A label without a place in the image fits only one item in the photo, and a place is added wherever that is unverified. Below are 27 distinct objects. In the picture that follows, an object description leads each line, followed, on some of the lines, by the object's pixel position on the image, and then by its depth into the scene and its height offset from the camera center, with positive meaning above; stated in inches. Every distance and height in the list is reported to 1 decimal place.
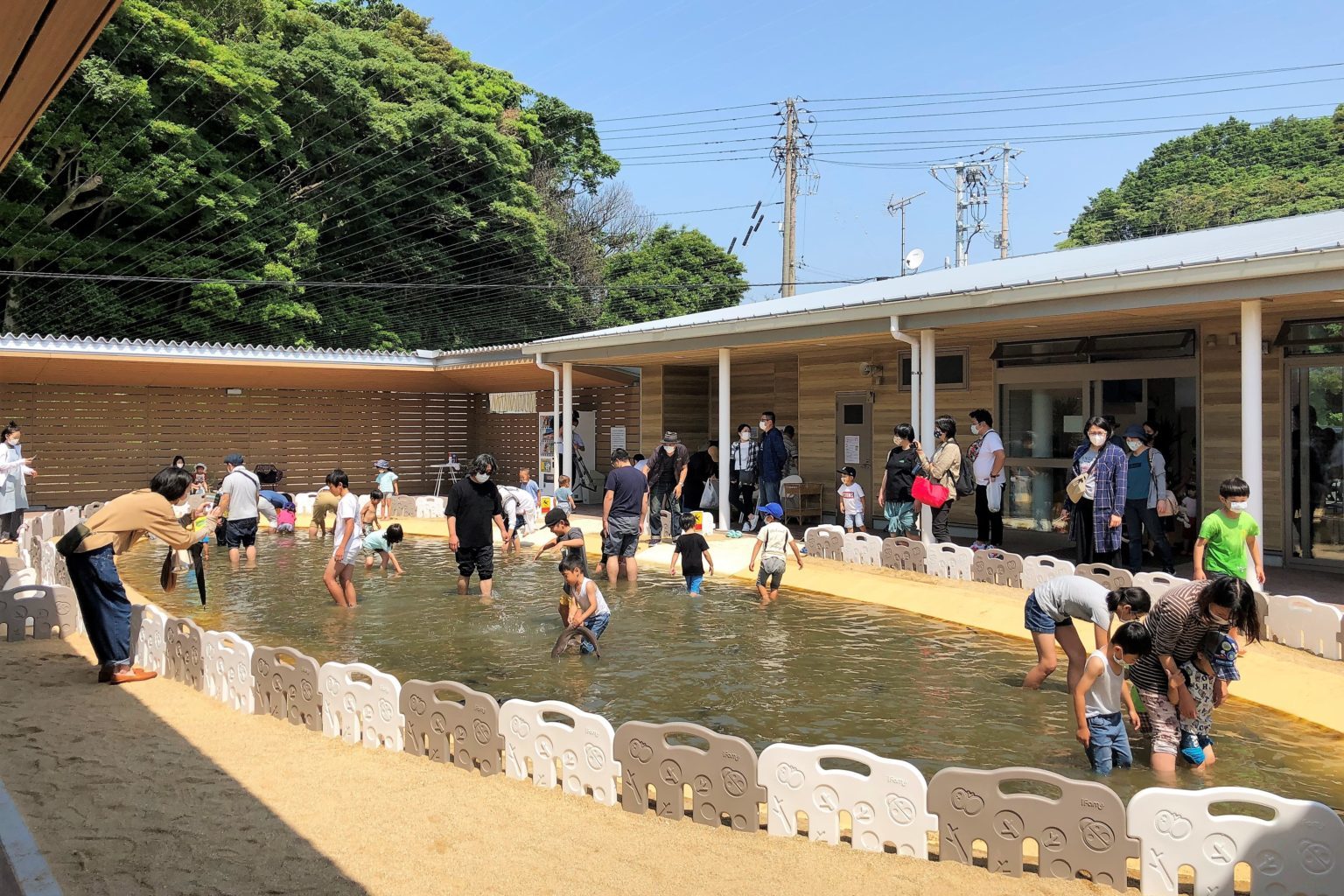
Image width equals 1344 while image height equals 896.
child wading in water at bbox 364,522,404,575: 545.0 -46.3
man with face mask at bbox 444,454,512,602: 456.8 -28.6
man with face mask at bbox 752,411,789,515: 645.9 -0.8
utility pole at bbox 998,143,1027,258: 2202.3 +583.6
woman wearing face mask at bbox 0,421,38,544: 617.3 -15.4
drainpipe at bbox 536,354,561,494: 823.7 +36.9
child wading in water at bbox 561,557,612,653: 359.9 -53.4
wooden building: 411.9 +60.8
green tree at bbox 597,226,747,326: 1913.1 +363.7
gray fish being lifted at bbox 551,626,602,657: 357.7 -66.0
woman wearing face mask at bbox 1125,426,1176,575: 456.1 -15.6
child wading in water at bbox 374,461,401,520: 770.2 -16.1
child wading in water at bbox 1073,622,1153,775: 236.5 -57.5
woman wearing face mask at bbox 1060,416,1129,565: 433.4 -10.7
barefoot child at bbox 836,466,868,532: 616.4 -26.8
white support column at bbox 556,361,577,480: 809.5 +31.0
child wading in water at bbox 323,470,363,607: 455.2 -42.7
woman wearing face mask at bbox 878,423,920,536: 536.7 -13.5
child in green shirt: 316.2 -24.4
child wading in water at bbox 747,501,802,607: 466.0 -43.7
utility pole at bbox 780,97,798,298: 1389.0 +394.3
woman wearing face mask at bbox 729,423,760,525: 682.2 -6.8
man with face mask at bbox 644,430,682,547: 644.7 -14.1
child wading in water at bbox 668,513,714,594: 487.2 -47.4
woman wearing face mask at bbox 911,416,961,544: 509.7 -0.7
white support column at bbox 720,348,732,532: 659.4 +14.0
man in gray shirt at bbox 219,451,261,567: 576.1 -27.9
